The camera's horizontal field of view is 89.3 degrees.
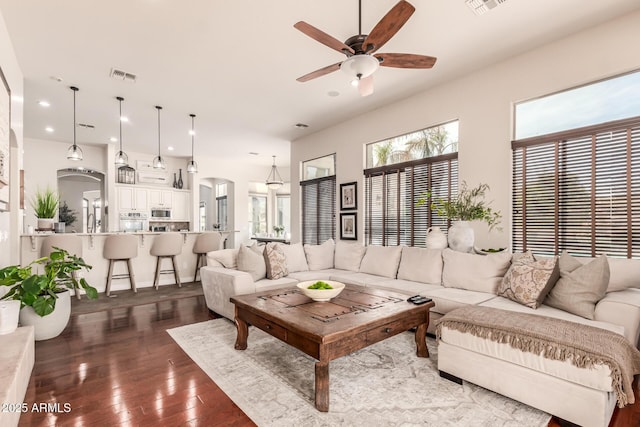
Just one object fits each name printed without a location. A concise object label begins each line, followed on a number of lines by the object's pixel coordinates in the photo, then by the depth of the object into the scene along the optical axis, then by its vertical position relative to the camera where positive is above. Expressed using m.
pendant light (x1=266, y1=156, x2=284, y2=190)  10.24 +1.30
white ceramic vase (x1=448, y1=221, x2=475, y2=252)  3.82 -0.28
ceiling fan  2.14 +1.27
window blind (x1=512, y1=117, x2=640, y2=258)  3.10 +0.23
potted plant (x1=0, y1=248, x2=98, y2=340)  2.77 -0.72
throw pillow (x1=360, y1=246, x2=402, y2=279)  4.22 -0.63
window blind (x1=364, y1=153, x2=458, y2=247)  4.60 +0.29
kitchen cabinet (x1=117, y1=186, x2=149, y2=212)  7.97 +0.43
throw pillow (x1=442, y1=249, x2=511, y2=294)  3.29 -0.60
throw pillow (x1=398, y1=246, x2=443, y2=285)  3.77 -0.62
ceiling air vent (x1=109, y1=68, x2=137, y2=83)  3.97 +1.76
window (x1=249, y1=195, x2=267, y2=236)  10.40 +0.03
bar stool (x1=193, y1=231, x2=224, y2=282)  6.17 -0.53
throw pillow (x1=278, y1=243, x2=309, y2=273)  4.53 -0.61
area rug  1.91 -1.21
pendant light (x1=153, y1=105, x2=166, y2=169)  5.65 +0.93
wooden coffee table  2.04 -0.76
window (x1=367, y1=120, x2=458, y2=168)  4.56 +1.06
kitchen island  4.71 -0.77
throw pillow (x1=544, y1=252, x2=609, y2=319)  2.48 -0.59
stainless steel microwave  8.48 +0.07
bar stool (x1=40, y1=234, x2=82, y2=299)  4.61 -0.39
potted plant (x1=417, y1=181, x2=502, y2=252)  3.82 -0.02
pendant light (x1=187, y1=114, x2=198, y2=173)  6.11 +0.90
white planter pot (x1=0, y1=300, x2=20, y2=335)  2.34 -0.72
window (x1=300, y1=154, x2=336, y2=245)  6.41 +0.29
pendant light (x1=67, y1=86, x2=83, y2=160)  4.87 +0.96
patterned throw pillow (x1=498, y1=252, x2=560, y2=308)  2.74 -0.59
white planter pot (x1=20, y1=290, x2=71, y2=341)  3.09 -1.01
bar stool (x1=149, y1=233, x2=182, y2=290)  5.69 -0.57
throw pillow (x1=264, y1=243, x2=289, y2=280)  4.10 -0.60
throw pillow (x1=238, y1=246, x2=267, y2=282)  3.99 -0.60
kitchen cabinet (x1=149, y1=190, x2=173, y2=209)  8.48 +0.47
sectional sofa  1.85 -0.80
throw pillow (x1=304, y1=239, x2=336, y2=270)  4.82 -0.62
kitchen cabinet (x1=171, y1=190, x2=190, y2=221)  8.89 +0.26
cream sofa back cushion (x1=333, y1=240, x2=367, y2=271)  4.73 -0.61
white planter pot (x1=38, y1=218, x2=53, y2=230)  5.07 -0.10
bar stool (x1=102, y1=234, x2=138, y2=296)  5.16 -0.53
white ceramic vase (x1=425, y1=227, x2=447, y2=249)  4.07 -0.32
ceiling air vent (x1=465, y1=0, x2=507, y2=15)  2.73 +1.78
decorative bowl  2.70 -0.65
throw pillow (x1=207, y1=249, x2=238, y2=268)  4.18 -0.57
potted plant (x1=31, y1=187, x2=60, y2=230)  5.10 +0.07
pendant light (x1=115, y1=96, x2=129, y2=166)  5.44 +0.97
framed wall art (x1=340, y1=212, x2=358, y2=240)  5.84 -0.21
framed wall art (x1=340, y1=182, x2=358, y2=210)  5.83 +0.35
